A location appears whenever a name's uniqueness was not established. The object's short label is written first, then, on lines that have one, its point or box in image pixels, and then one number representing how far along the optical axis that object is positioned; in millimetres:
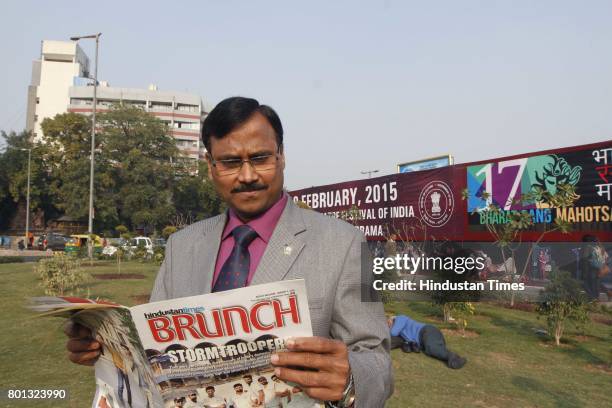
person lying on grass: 6656
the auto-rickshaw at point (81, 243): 23438
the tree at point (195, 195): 41750
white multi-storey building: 61531
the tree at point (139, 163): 38594
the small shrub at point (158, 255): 19469
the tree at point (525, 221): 9062
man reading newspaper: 1414
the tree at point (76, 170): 37938
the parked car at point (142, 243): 24906
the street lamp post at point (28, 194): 35125
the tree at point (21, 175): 40469
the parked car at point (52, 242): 32656
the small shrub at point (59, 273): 10609
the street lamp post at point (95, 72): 23725
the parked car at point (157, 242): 25350
